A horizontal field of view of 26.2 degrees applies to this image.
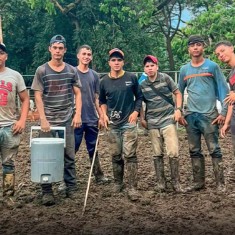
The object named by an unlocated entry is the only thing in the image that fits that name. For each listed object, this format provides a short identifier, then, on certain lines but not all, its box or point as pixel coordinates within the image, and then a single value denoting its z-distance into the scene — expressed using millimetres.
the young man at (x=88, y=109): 6836
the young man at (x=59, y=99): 5953
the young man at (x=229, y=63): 5738
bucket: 5695
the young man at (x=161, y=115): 6223
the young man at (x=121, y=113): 6137
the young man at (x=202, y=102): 6148
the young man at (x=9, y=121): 5808
